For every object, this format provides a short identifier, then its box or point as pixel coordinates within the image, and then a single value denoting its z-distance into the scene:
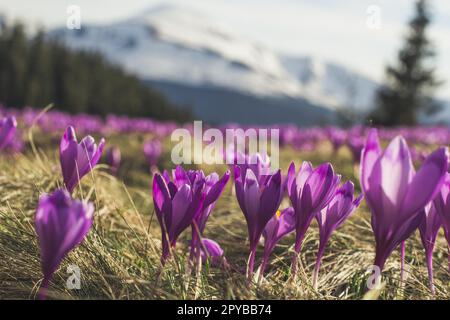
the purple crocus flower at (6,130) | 0.61
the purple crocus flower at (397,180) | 0.41
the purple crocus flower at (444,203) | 0.46
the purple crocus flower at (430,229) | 0.48
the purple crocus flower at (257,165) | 0.51
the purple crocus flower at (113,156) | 0.97
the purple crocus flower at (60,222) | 0.39
